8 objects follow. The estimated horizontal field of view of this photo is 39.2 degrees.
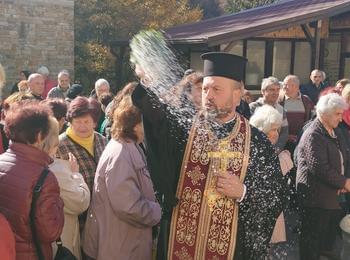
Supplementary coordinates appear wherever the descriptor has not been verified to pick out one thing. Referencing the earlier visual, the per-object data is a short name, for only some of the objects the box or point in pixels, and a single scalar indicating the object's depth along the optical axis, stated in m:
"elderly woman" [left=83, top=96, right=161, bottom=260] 3.13
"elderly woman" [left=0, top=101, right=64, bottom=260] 2.56
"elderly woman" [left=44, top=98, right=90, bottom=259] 3.18
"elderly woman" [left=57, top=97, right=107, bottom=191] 3.74
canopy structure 10.30
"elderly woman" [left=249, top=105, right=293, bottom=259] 4.20
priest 2.66
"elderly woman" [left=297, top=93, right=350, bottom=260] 4.43
